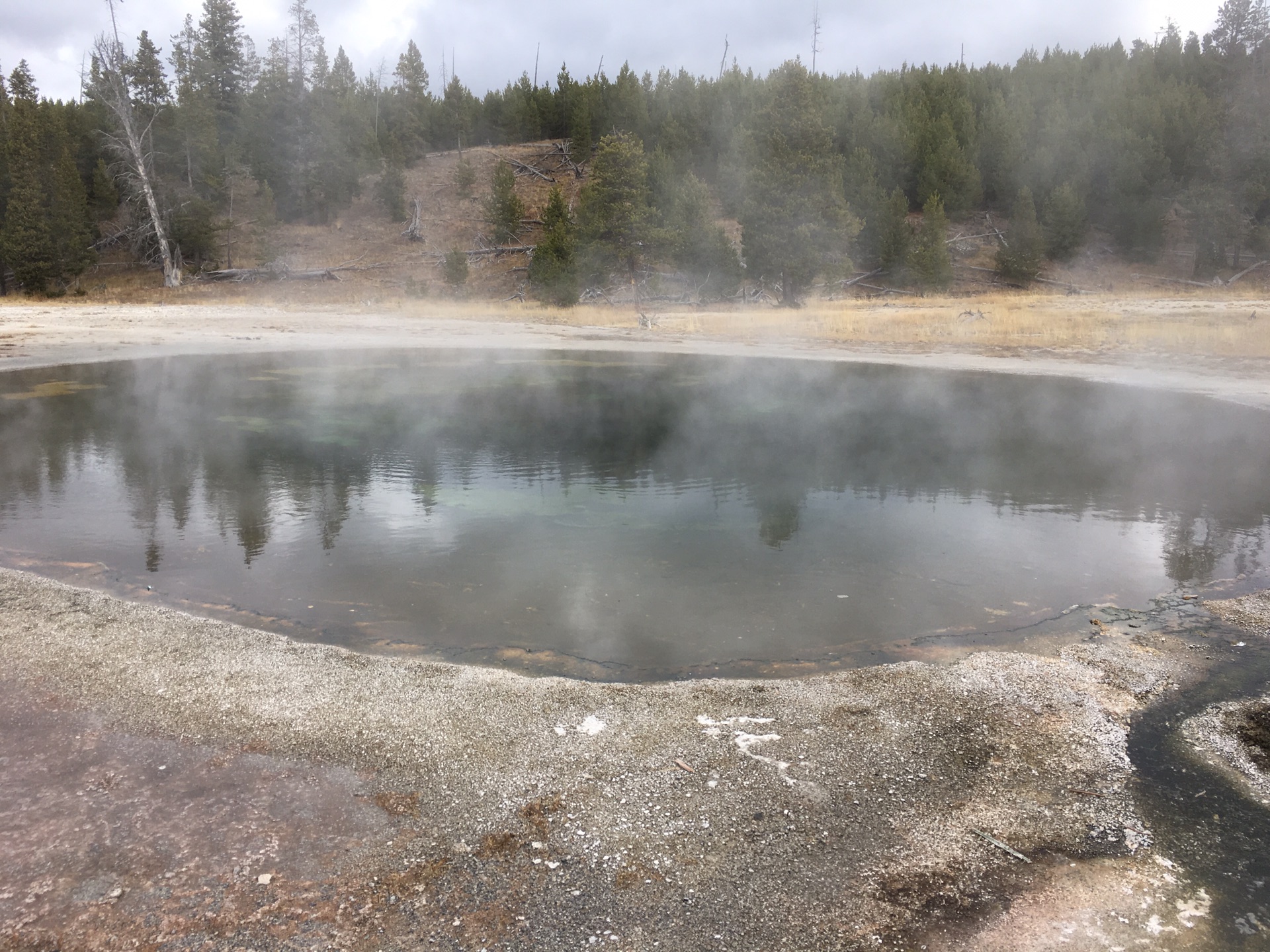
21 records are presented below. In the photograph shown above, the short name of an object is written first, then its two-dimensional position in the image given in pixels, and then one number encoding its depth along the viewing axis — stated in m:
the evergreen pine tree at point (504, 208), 43.78
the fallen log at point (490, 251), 46.94
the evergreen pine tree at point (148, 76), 50.25
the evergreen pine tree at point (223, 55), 55.66
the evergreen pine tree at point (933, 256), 41.28
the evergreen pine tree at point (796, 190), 33.59
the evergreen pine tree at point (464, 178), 52.25
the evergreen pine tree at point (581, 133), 55.28
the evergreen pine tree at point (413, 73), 65.56
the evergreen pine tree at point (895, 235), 42.81
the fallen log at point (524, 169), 56.41
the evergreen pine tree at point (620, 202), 34.72
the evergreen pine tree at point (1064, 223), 45.16
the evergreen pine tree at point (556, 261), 35.75
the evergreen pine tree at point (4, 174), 37.84
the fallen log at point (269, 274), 43.44
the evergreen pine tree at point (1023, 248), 42.69
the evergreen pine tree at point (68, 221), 38.16
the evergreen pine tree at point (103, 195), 45.84
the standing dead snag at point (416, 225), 49.38
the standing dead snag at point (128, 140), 39.03
